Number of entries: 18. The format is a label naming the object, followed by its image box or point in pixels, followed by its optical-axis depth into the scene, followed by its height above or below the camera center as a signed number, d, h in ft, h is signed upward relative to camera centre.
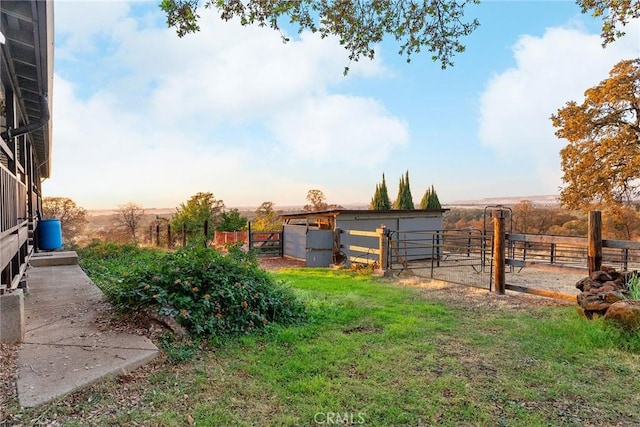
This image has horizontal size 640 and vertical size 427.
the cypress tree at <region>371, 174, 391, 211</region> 76.84 +1.96
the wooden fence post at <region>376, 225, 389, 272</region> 29.37 -3.66
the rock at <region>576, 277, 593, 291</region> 15.93 -3.47
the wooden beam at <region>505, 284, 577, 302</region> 17.43 -4.42
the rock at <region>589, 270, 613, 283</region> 15.89 -3.11
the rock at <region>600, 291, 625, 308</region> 13.27 -3.35
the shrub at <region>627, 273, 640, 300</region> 13.35 -3.13
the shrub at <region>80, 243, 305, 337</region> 11.50 -2.94
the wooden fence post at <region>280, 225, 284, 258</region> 51.13 -5.20
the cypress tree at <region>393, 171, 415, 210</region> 76.43 +2.66
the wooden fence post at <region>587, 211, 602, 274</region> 17.08 -1.83
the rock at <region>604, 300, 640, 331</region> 11.43 -3.50
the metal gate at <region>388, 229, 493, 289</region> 29.97 -6.28
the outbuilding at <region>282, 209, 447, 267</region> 41.50 -2.74
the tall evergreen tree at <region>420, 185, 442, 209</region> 74.43 +1.65
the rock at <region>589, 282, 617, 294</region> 14.55 -3.35
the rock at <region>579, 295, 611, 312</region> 13.30 -3.67
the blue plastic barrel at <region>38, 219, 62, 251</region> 25.94 -1.94
